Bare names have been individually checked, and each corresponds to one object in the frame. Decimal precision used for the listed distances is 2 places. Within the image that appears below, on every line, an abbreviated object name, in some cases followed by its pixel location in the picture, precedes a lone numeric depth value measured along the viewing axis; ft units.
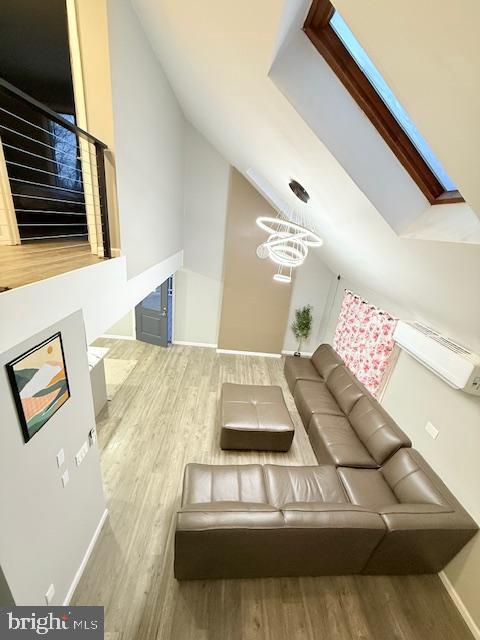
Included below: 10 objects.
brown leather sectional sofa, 6.13
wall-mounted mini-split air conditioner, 6.98
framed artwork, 4.37
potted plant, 18.15
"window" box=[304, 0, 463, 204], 3.99
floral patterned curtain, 11.74
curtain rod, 11.77
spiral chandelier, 7.19
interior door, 17.96
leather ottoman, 10.73
